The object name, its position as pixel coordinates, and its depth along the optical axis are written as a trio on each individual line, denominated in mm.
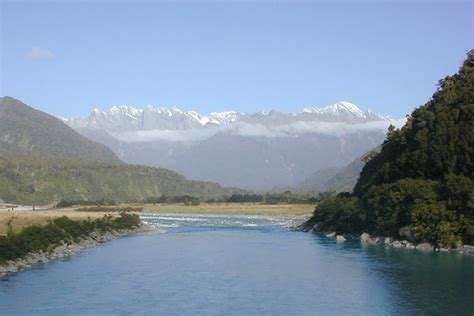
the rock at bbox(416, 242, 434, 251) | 73581
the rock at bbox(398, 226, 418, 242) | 77388
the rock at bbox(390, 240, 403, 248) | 78062
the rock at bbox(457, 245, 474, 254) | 69125
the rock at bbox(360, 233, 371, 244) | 85562
